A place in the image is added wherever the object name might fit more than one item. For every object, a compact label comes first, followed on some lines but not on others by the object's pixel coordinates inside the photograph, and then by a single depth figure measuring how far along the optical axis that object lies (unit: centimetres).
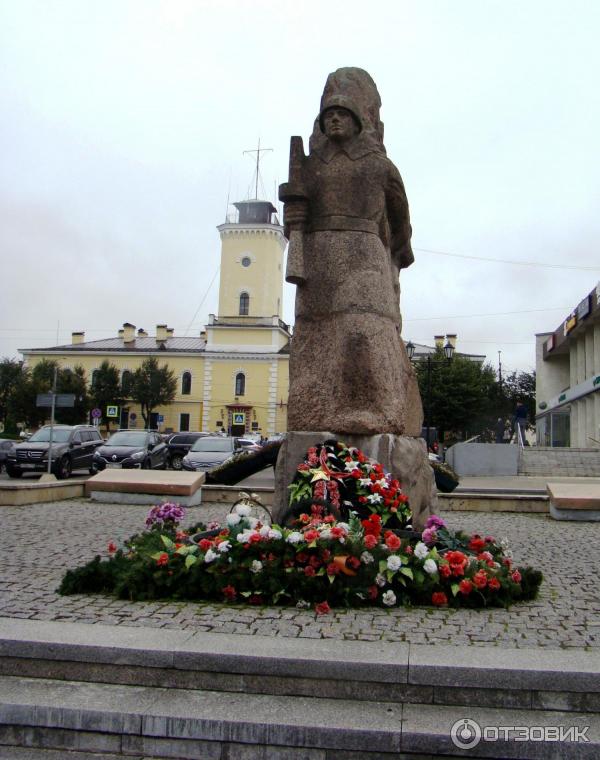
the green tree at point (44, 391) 5684
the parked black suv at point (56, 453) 2138
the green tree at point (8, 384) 5847
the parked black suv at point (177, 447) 2717
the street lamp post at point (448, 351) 2798
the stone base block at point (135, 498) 1286
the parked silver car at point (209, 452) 1989
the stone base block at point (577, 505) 1153
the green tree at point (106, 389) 6662
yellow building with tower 7012
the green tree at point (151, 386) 6750
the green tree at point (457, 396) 4812
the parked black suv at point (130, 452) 2131
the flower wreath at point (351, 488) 577
